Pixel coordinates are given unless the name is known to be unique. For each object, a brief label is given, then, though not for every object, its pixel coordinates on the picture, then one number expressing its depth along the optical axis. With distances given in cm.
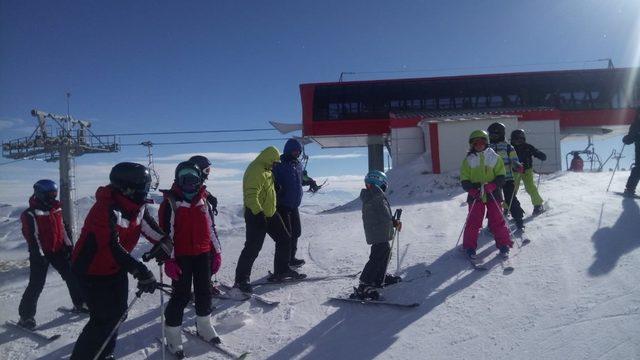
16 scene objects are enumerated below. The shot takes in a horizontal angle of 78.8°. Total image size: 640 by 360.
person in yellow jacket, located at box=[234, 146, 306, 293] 465
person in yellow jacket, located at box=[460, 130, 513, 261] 499
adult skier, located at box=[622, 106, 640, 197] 692
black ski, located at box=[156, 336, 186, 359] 334
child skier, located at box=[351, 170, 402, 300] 430
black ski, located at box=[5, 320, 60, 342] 405
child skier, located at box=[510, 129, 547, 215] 680
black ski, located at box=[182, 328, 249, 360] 334
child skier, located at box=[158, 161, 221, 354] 341
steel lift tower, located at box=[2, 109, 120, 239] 2352
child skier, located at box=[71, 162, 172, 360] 288
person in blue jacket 530
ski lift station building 2428
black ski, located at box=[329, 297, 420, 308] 399
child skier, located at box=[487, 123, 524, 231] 592
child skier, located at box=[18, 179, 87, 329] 450
